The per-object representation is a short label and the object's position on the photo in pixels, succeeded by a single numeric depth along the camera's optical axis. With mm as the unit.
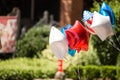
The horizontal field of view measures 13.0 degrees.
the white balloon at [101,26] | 10906
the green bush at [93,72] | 16953
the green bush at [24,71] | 16500
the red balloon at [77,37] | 11516
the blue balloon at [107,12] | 11273
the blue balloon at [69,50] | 11910
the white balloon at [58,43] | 11477
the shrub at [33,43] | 21531
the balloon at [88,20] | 11414
